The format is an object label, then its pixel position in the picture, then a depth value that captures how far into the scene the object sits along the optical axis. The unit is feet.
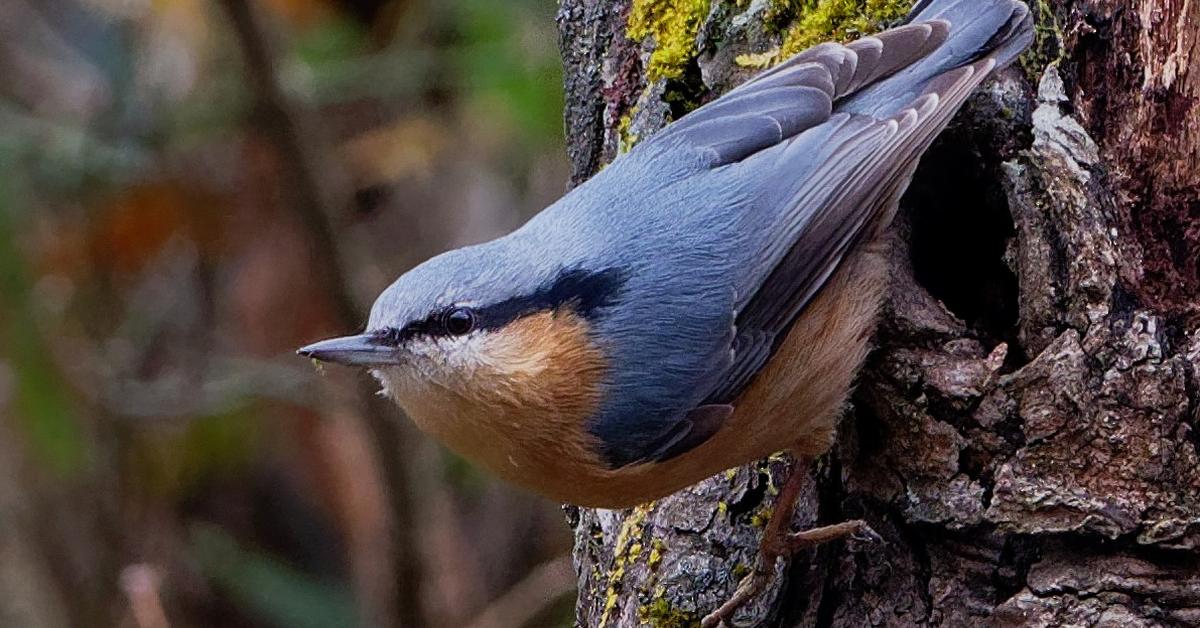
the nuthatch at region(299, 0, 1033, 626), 13.88
